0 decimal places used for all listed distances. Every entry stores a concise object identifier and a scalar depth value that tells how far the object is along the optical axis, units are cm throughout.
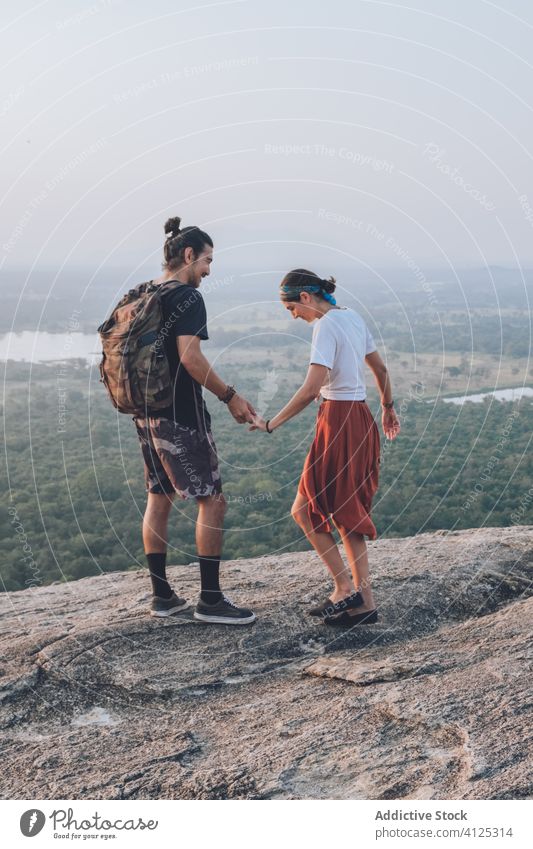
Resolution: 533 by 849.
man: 544
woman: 548
